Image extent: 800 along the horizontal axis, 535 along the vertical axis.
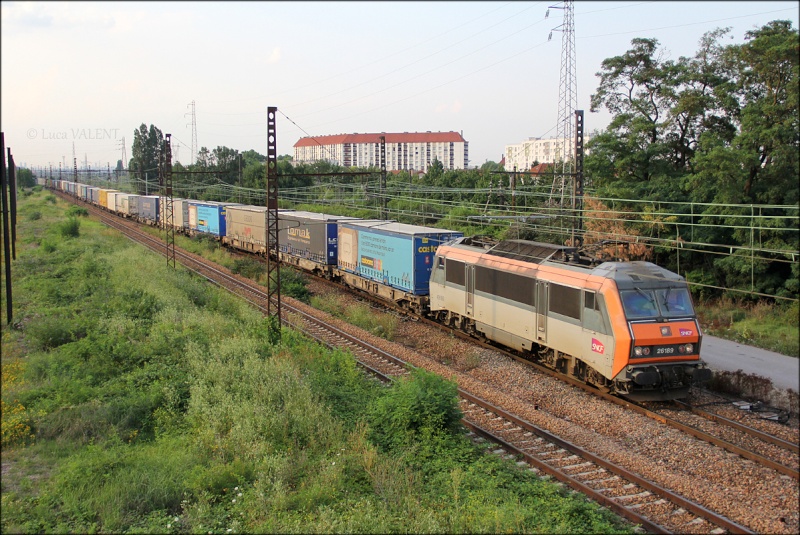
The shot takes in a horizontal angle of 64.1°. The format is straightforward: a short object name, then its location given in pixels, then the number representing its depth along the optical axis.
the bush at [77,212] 57.21
